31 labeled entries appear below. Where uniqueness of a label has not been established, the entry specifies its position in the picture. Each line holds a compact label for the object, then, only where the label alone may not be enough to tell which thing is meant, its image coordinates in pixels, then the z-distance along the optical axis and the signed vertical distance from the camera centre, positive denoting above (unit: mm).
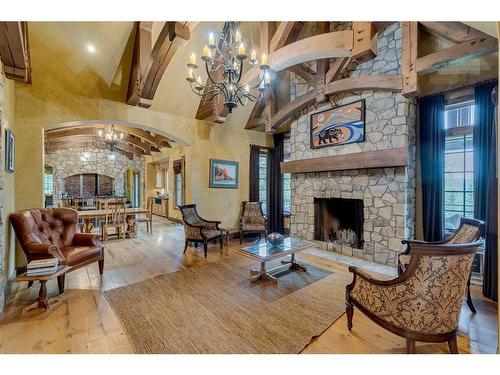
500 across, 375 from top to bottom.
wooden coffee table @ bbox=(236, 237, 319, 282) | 3102 -918
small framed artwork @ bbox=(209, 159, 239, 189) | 5699 +290
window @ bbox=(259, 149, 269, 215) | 6816 +232
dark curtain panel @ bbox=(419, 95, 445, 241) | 3637 +354
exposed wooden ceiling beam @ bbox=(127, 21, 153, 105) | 3537 +2032
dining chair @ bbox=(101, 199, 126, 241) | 5540 -746
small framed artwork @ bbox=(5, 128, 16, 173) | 2783 +435
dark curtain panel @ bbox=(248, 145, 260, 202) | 6312 +310
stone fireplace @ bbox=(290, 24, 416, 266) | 3781 +77
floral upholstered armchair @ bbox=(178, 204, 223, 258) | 4363 -831
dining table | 5250 -833
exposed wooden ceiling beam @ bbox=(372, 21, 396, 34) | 2549 +1774
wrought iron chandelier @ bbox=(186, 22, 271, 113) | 2512 +1379
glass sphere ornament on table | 3432 -805
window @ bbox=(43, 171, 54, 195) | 10091 +137
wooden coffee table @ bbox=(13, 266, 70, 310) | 2354 -960
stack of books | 2409 -860
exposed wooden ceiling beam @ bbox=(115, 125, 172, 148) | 7789 +1657
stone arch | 10198 +953
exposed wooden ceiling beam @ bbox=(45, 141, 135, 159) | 9509 +1720
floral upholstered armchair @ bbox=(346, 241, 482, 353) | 1561 -787
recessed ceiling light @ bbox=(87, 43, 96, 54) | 3539 +2099
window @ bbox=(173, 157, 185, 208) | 8308 +48
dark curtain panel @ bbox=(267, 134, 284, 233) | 6570 -102
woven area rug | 1971 -1329
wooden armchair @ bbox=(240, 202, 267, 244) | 5566 -806
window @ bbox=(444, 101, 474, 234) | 3486 +313
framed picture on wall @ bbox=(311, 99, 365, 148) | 4228 +1171
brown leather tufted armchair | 2689 -696
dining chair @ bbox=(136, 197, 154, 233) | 6334 -974
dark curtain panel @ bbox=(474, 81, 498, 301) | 2662 +270
